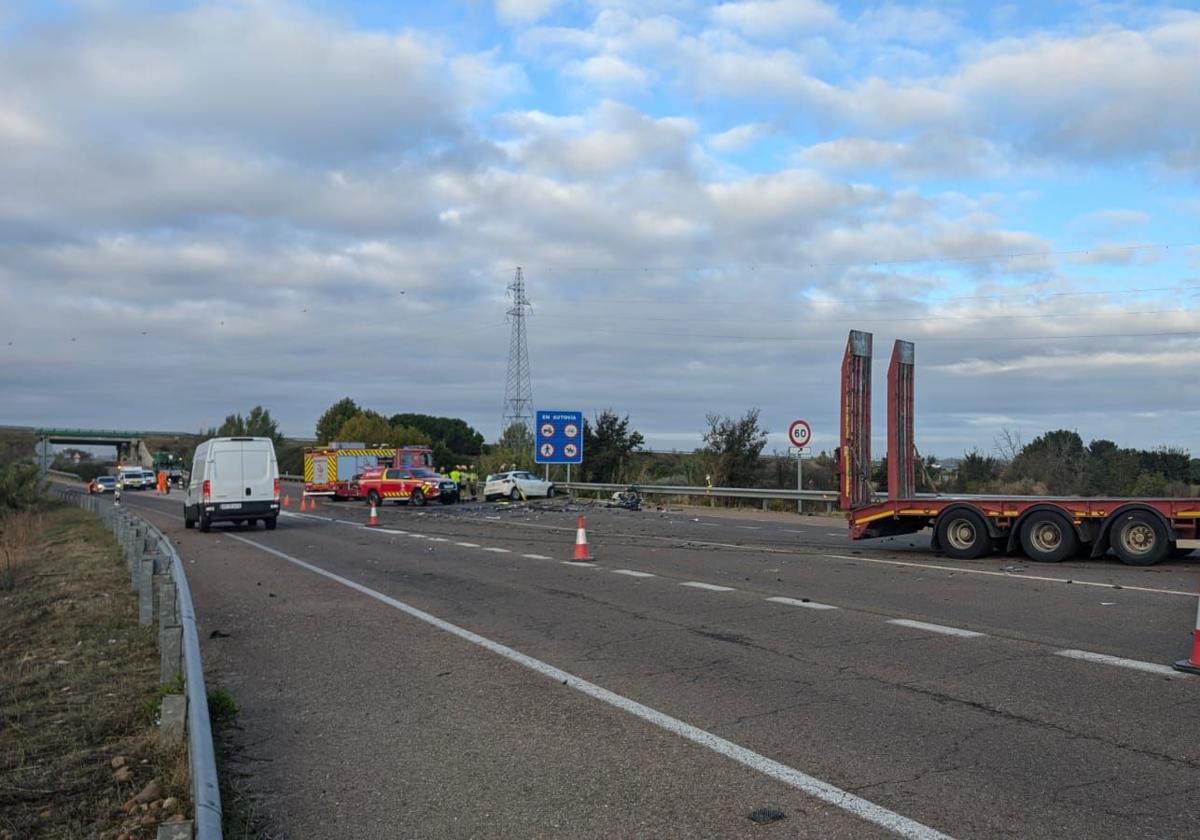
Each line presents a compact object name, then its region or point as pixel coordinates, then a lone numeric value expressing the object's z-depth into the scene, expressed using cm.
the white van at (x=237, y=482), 2841
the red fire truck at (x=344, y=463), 4944
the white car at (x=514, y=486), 4391
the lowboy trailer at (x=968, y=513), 1612
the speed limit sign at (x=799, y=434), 3347
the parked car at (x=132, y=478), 7769
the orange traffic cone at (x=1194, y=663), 815
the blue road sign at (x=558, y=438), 4178
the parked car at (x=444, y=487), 4259
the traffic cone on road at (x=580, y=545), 1816
